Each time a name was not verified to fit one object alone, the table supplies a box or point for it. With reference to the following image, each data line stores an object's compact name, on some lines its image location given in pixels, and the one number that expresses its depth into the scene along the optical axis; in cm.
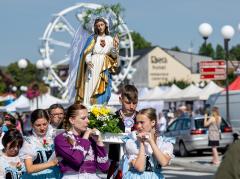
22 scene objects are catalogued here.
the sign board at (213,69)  2703
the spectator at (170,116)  3980
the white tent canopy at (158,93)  5531
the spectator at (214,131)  2213
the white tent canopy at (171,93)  5402
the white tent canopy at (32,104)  4712
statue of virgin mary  1063
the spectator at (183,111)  3394
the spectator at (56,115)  898
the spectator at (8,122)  1197
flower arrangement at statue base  852
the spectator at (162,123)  3457
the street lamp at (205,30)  2769
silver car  2595
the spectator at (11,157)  843
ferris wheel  6062
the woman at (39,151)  734
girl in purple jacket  677
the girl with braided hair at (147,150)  677
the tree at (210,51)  14245
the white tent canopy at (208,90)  5035
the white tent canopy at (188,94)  5119
